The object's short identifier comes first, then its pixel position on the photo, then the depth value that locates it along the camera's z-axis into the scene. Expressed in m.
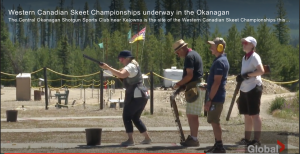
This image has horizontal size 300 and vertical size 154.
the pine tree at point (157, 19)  77.65
